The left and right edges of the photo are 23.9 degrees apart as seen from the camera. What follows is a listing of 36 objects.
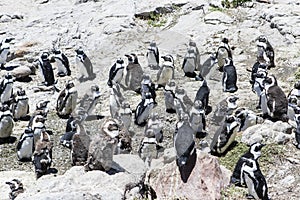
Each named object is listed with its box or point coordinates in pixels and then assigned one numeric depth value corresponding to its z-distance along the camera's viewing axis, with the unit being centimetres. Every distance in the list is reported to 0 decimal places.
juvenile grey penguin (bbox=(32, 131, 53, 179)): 1234
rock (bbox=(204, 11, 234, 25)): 2011
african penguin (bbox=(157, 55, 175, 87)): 1675
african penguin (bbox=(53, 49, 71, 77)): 1816
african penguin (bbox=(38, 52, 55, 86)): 1756
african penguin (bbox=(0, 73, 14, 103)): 1622
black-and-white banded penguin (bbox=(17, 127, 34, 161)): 1342
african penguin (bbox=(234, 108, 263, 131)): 1396
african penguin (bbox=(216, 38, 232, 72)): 1773
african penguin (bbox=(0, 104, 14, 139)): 1441
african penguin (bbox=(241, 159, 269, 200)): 1039
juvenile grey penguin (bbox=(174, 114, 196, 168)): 1021
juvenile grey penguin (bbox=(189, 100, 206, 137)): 1404
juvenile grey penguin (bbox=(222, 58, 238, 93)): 1617
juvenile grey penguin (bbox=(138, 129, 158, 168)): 1284
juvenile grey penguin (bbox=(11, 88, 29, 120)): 1555
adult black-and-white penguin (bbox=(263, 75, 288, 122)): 1395
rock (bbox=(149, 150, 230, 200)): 993
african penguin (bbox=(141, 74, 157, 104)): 1556
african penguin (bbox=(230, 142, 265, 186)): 1088
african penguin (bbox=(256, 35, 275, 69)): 1727
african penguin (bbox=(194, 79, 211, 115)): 1513
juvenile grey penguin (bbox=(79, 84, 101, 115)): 1547
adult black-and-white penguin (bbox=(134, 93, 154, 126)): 1481
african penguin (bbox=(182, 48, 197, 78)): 1723
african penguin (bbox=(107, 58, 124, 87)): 1683
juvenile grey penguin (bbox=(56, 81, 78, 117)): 1556
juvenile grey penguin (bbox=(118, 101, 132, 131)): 1450
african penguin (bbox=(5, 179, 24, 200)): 1075
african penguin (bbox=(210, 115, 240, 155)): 1261
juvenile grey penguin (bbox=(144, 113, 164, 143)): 1359
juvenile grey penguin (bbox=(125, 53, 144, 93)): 1666
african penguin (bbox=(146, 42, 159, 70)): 1759
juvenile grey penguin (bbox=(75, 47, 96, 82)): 1775
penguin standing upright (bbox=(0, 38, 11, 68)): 1900
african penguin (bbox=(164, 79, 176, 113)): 1526
